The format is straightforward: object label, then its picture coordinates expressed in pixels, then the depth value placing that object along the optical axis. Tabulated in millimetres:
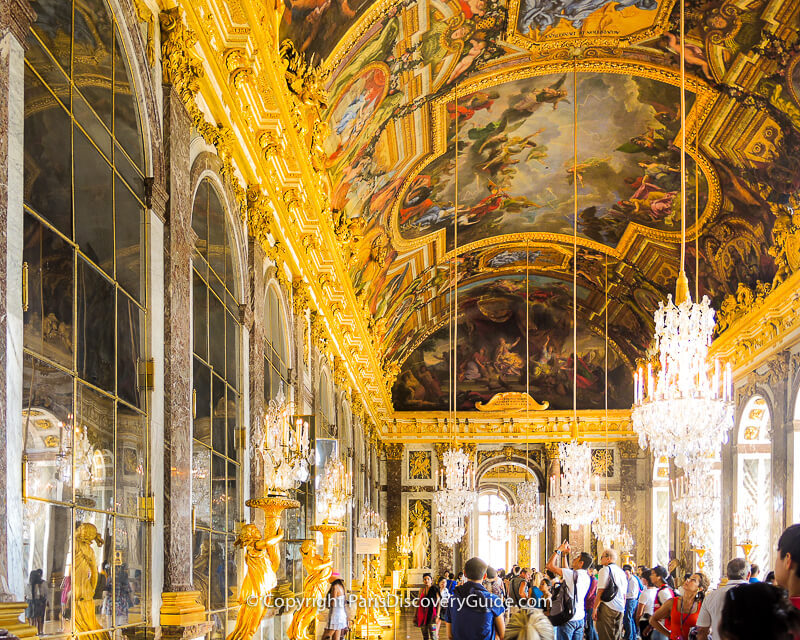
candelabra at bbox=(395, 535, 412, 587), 31234
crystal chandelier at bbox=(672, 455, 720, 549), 15664
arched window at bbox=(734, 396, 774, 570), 22141
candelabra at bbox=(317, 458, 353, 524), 11086
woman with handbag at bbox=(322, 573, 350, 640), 12383
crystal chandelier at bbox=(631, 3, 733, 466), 9773
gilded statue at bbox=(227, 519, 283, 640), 7828
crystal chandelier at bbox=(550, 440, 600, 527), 17188
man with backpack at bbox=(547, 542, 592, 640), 11016
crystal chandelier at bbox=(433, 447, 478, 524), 19750
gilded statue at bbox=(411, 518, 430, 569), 33188
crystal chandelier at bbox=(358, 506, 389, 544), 23488
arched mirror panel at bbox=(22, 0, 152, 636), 4637
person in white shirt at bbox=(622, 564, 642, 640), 14320
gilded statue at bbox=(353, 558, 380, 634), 16948
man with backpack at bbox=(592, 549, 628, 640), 11633
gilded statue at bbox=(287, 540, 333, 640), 9703
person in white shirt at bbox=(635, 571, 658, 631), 13180
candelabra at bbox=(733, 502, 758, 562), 19344
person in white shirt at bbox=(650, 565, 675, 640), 12391
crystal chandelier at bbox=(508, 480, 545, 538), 27953
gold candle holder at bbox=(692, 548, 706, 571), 16572
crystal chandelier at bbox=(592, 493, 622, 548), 23323
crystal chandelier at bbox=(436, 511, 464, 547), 20833
